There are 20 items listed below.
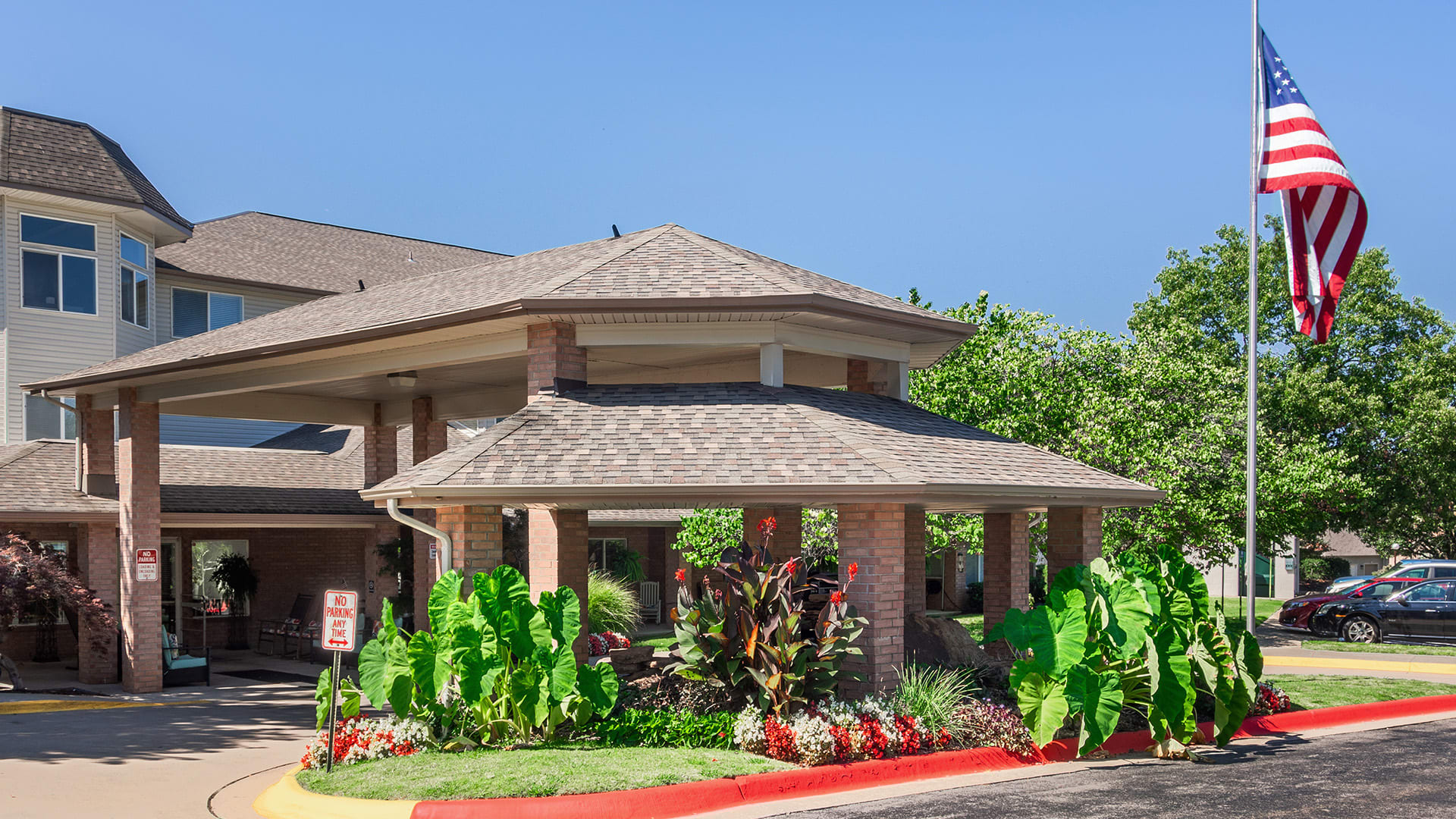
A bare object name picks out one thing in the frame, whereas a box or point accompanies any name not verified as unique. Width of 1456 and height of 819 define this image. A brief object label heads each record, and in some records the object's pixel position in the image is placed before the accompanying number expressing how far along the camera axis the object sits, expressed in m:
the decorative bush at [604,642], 22.75
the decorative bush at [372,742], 11.91
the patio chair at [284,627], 25.70
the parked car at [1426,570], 31.98
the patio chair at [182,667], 20.59
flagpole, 21.31
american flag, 20.44
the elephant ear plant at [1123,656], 12.35
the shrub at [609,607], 24.97
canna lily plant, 12.23
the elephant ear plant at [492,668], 11.77
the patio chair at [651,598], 34.16
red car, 29.17
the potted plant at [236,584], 27.50
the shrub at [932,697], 12.53
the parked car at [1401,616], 26.39
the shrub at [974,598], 39.56
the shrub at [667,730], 12.19
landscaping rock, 15.80
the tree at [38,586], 18.80
